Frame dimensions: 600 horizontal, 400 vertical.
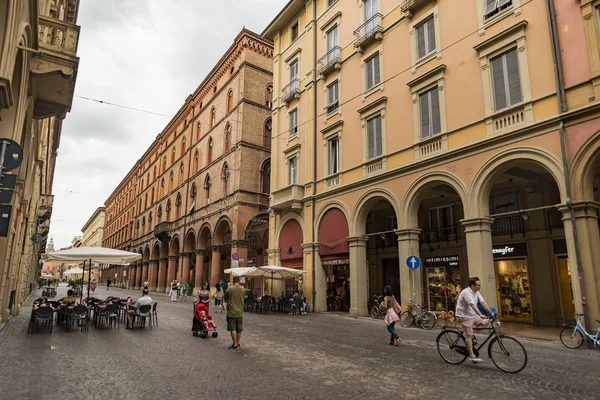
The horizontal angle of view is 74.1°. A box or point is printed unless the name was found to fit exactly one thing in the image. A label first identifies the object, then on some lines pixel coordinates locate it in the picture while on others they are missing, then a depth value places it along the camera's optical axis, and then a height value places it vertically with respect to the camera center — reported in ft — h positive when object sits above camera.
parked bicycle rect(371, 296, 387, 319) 55.31 -4.51
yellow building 37.50 +15.51
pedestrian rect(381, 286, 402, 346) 32.71 -2.72
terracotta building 99.71 +30.40
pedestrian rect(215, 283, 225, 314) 63.78 -2.99
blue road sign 47.32 +2.05
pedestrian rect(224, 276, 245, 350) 29.91 -2.41
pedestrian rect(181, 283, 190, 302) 102.35 -3.50
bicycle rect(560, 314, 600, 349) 31.73 -4.57
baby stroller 35.94 -3.92
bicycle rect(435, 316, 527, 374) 22.44 -4.12
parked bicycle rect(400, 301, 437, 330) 44.86 -4.39
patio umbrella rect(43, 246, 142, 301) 44.01 +2.48
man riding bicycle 23.96 -1.94
